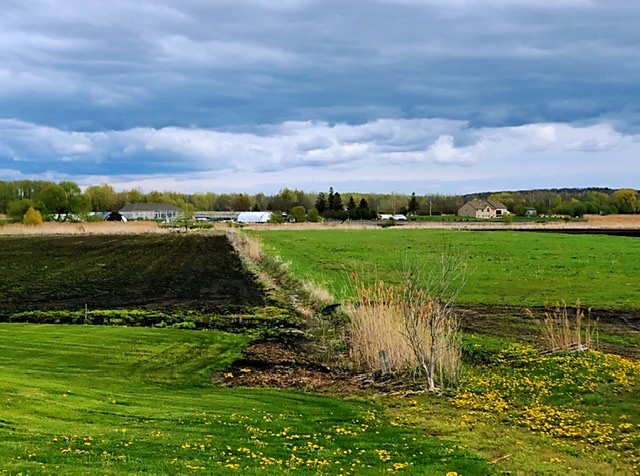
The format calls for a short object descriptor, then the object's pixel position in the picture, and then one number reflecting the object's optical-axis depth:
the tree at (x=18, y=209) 102.25
